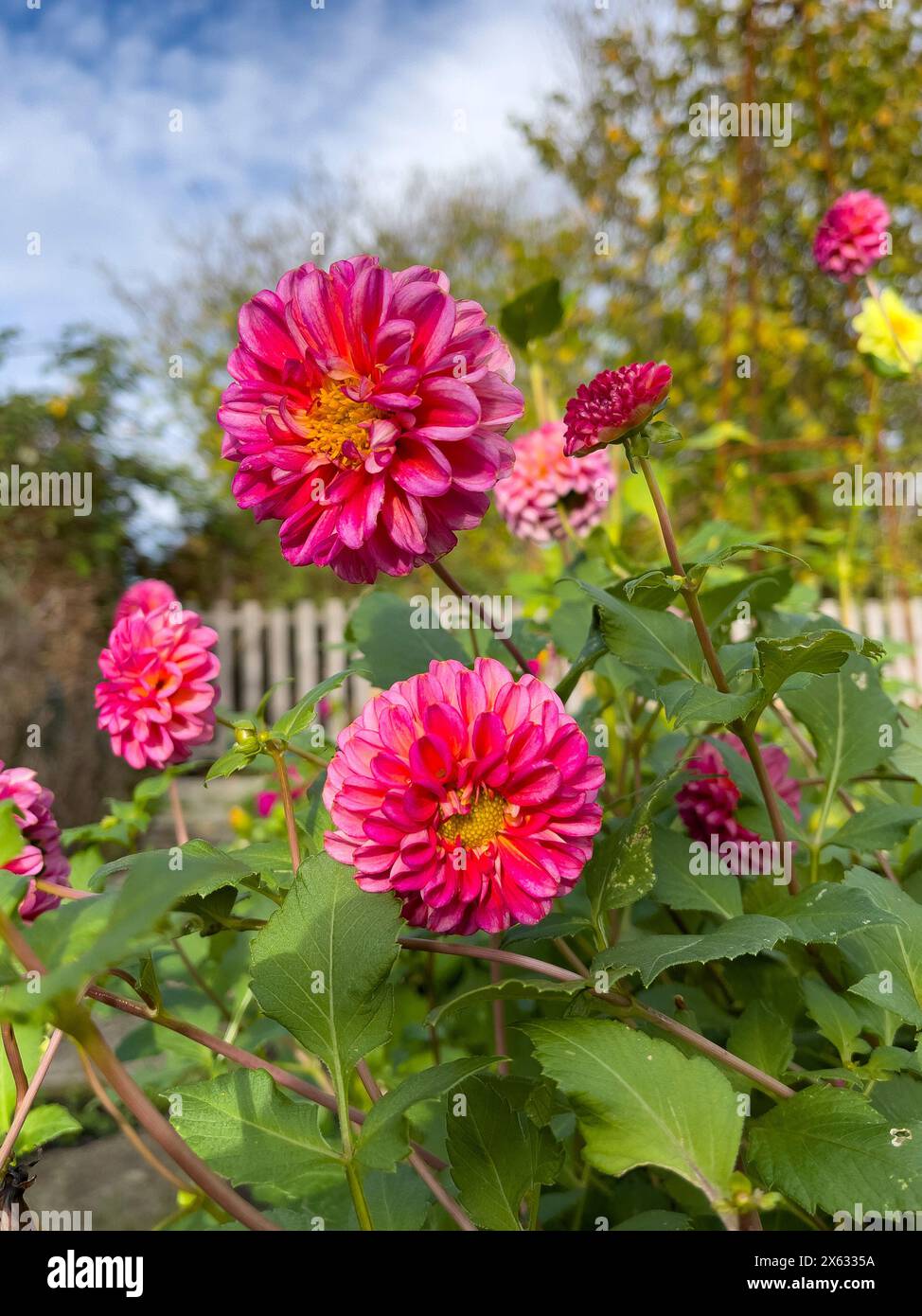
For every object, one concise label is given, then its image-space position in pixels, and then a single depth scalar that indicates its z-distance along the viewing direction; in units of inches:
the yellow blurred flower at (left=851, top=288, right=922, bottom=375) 48.9
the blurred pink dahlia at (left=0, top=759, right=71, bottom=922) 23.0
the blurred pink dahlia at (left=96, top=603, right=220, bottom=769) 29.1
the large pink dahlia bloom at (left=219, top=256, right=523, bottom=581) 19.4
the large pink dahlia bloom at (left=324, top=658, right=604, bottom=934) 18.3
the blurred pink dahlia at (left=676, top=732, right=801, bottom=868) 29.0
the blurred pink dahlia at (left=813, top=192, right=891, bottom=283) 48.9
